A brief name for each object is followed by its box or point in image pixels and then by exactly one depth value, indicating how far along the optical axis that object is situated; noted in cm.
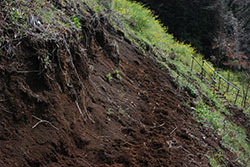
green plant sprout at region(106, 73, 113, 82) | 466
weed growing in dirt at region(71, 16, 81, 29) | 378
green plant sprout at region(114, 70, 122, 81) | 503
